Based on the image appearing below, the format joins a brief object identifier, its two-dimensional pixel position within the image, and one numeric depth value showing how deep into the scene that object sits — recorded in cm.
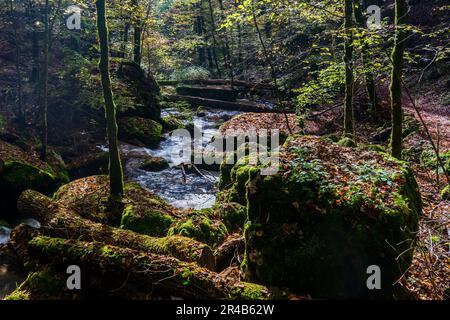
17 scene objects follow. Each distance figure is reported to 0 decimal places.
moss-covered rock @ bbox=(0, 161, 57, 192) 1102
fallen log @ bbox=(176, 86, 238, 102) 2583
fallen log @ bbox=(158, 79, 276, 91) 2561
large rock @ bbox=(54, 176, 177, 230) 827
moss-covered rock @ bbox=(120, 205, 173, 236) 814
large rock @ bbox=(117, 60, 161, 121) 1955
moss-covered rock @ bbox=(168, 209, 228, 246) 683
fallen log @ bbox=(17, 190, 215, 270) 548
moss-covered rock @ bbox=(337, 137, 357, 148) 920
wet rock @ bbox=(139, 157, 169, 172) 1447
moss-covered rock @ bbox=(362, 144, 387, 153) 927
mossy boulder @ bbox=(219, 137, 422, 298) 441
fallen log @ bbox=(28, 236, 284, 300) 439
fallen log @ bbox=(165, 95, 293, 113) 2304
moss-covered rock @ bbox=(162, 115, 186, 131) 2058
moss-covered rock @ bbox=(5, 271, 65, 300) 484
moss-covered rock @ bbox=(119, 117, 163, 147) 1750
